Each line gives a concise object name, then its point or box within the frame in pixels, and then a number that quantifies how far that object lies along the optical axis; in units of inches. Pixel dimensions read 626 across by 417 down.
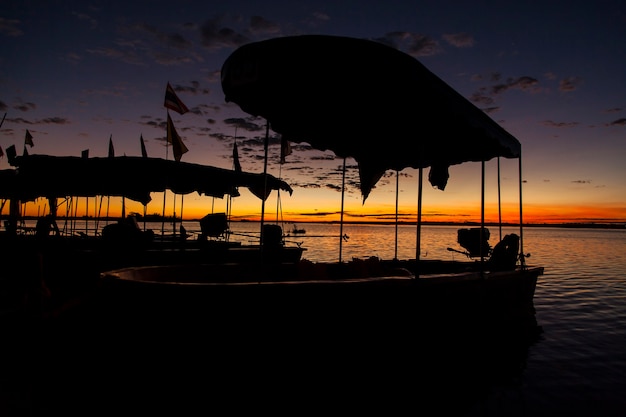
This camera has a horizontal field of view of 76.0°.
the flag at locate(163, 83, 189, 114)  483.2
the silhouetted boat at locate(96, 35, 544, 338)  189.0
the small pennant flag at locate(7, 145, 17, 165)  881.0
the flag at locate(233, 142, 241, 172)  713.0
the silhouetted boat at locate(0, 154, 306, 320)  483.2
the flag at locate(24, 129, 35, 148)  964.6
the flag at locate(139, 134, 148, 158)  809.5
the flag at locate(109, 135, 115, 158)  876.4
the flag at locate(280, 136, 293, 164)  492.3
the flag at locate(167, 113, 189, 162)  534.9
